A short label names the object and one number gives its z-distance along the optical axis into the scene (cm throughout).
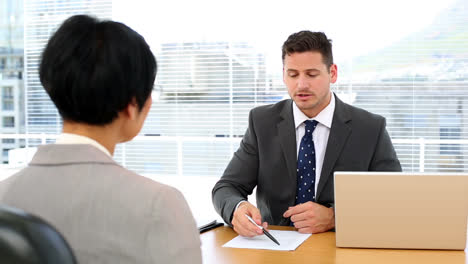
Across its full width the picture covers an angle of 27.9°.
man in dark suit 316
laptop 257
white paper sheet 268
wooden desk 256
